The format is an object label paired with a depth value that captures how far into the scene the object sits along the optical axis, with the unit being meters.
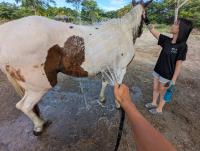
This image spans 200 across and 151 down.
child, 2.11
